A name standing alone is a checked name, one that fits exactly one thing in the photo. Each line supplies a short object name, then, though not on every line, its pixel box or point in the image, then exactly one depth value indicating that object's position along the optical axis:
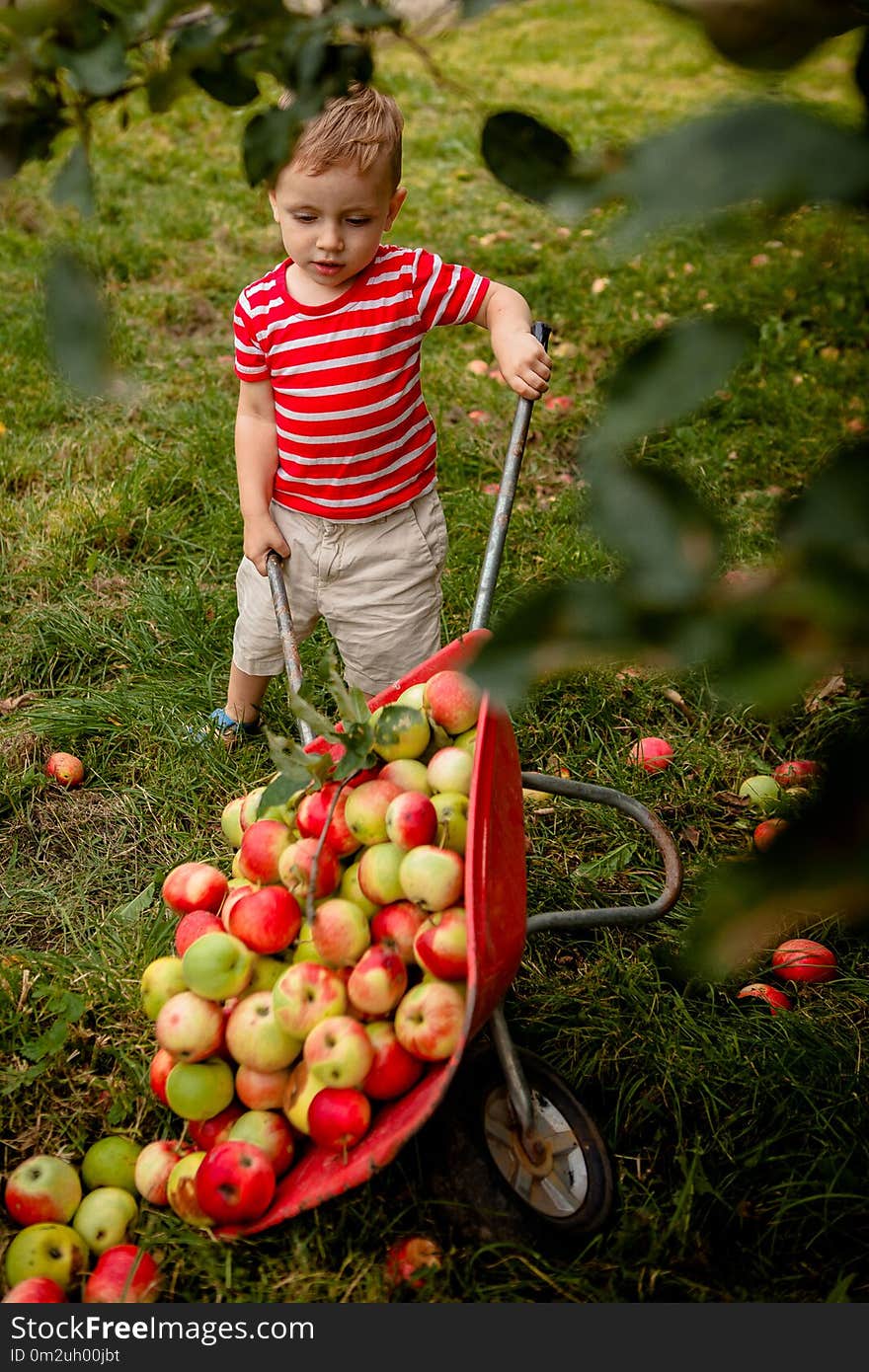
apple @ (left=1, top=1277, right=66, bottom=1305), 1.53
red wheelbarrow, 1.46
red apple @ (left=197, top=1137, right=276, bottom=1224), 1.50
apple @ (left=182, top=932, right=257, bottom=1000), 1.59
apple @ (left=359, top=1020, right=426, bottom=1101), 1.52
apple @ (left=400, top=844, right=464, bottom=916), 1.54
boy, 2.05
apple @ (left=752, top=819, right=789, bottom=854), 2.31
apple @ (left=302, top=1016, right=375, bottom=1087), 1.47
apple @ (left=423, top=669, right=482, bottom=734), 1.72
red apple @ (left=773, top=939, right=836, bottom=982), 2.14
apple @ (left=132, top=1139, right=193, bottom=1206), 1.67
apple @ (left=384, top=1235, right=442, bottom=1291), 1.63
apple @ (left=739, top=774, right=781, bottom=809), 2.52
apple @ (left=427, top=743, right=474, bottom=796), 1.67
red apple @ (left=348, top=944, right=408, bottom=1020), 1.53
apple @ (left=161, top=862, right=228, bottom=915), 1.84
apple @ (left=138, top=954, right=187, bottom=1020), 1.70
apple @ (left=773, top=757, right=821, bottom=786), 2.43
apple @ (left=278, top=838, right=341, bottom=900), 1.63
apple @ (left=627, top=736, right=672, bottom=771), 2.62
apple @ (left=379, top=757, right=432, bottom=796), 1.72
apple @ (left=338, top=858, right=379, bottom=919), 1.67
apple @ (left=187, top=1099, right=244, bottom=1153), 1.63
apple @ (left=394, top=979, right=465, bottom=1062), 1.47
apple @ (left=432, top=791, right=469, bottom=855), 1.62
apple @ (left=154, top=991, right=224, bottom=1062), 1.58
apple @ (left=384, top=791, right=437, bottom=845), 1.58
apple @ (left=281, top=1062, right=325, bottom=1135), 1.54
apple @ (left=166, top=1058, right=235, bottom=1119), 1.60
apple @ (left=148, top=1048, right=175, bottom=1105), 1.69
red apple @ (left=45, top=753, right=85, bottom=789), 2.61
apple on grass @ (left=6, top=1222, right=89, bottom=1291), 1.56
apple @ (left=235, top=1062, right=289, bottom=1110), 1.60
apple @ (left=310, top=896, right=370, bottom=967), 1.57
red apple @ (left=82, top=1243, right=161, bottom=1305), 1.56
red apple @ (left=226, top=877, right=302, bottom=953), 1.61
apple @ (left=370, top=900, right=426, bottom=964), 1.58
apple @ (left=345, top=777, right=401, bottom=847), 1.65
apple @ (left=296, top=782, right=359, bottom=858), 1.68
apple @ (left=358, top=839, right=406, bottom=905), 1.60
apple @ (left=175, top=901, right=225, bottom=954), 1.73
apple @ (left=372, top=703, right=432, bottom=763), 1.66
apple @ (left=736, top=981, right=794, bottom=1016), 2.08
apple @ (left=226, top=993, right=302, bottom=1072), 1.57
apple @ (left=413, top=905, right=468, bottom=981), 1.50
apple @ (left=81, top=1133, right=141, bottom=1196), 1.73
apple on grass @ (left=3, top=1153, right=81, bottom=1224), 1.65
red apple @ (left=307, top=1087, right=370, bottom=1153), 1.47
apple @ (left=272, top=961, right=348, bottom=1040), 1.53
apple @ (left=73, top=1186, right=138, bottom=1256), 1.65
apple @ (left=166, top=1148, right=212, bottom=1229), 1.59
